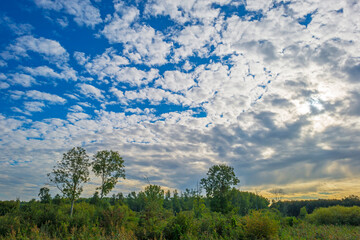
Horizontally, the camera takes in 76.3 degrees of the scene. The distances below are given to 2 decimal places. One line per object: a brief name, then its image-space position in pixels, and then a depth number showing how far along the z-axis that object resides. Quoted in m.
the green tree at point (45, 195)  53.54
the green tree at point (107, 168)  35.16
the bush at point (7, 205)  32.63
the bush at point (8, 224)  13.79
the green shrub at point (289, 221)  20.11
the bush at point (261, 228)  11.43
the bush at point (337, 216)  26.39
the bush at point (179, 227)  12.13
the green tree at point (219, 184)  44.91
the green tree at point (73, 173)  30.75
